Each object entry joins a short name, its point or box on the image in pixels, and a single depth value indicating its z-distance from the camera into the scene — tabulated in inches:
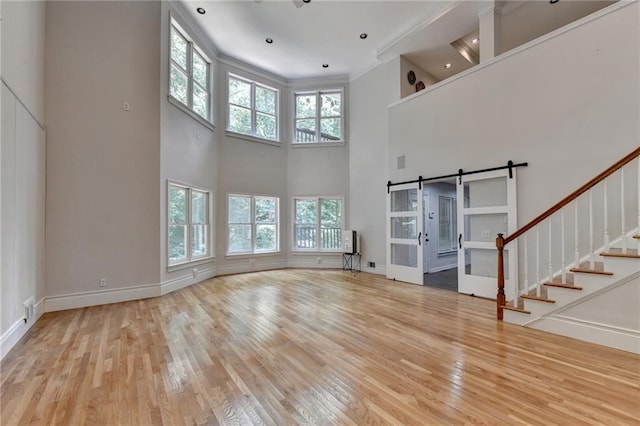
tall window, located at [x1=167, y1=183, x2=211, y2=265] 211.3
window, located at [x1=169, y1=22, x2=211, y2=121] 214.8
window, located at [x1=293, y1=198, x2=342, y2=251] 309.4
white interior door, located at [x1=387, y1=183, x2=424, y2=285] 228.1
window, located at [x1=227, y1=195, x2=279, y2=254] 280.1
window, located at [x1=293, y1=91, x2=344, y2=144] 315.3
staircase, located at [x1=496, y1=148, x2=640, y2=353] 110.1
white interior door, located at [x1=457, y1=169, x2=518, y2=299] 173.0
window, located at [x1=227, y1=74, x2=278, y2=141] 284.5
